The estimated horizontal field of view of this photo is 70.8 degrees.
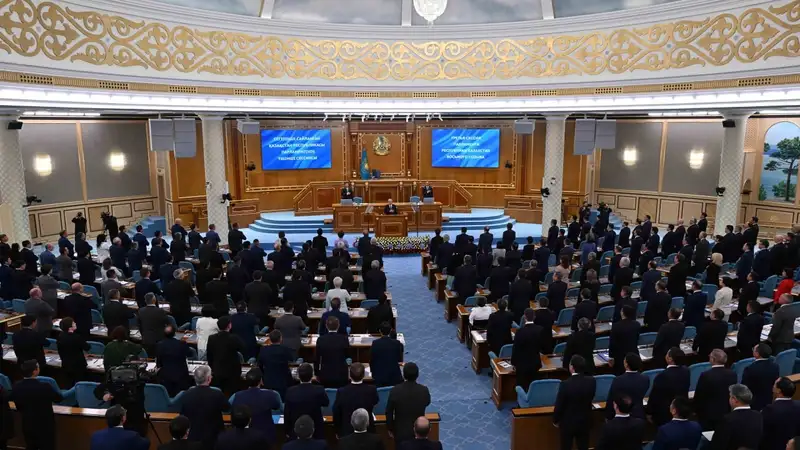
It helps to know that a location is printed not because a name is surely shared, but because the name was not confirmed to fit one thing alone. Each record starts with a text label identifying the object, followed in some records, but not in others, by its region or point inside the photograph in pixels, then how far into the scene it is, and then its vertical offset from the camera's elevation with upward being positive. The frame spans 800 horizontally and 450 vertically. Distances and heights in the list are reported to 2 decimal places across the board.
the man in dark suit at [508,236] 14.51 -2.08
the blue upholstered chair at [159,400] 6.46 -2.81
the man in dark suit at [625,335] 7.27 -2.33
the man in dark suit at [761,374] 6.27 -2.44
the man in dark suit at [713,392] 5.96 -2.53
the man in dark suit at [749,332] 7.82 -2.48
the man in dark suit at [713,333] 7.50 -2.39
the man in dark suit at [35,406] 5.84 -2.60
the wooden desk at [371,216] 20.38 -2.21
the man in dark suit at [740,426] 5.12 -2.46
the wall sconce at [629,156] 23.23 -0.08
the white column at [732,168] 16.69 -0.42
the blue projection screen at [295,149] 23.00 +0.28
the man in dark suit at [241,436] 4.73 -2.35
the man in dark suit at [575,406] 5.86 -2.64
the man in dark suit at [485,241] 14.48 -2.19
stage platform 20.62 -2.65
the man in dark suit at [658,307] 8.78 -2.37
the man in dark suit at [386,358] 6.79 -2.45
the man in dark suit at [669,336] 7.34 -2.37
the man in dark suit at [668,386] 6.02 -2.49
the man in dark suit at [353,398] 5.64 -2.42
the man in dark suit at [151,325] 7.71 -2.30
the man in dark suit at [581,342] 6.98 -2.32
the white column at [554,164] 18.56 -0.30
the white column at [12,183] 14.71 -0.68
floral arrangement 18.67 -2.95
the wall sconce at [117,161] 21.30 -0.17
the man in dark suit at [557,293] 9.59 -2.34
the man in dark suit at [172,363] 6.64 -2.47
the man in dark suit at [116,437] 4.76 -2.37
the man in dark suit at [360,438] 4.69 -2.35
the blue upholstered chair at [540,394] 6.60 -2.81
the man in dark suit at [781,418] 5.32 -2.49
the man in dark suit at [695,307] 8.96 -2.44
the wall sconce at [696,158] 21.56 -0.14
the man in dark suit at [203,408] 5.41 -2.41
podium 19.25 -2.39
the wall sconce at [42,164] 19.38 -0.27
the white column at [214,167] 17.22 -0.34
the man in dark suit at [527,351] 7.34 -2.59
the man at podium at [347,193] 21.61 -1.43
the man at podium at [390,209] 19.39 -1.83
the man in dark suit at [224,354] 6.75 -2.38
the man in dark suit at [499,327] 8.45 -2.60
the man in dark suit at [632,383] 5.84 -2.36
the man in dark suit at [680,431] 5.02 -2.46
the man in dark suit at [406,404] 5.61 -2.46
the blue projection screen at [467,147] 23.97 +0.35
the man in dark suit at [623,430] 5.06 -2.47
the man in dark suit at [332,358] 6.71 -2.43
